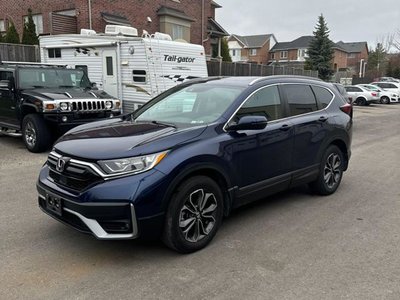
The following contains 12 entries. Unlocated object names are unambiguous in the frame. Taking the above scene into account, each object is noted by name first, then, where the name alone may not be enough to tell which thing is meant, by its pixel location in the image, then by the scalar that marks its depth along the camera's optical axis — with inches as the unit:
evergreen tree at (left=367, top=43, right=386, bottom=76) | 2878.9
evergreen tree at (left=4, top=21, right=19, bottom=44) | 724.7
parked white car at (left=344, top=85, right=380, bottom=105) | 1110.4
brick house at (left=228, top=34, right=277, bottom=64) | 3051.2
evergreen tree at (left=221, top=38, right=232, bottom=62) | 1427.2
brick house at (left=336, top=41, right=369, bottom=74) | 3233.3
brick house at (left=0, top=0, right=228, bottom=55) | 804.6
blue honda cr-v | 138.0
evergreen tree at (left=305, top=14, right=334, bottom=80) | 1792.6
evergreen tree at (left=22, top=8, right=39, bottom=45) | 733.3
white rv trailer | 444.8
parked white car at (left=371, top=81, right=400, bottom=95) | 1221.1
